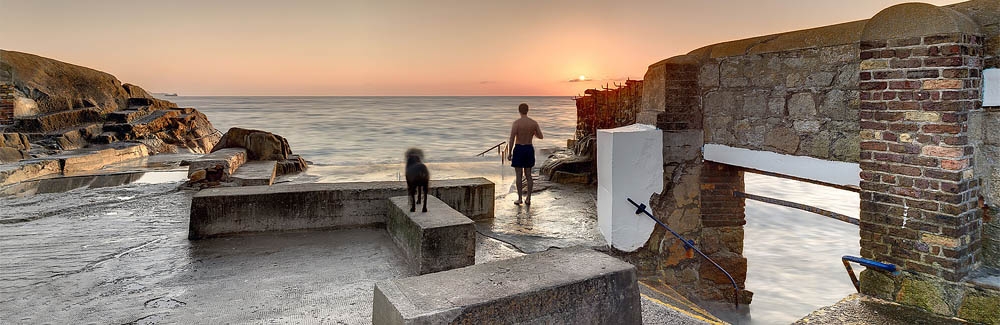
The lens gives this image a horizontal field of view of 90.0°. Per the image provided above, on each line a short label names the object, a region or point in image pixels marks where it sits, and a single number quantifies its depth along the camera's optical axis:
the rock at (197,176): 7.86
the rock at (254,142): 10.78
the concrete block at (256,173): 7.71
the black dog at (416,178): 4.31
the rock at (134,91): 21.79
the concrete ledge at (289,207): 4.68
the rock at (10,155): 10.48
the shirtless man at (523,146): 7.07
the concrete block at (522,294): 2.04
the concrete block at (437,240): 3.77
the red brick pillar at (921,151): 2.81
